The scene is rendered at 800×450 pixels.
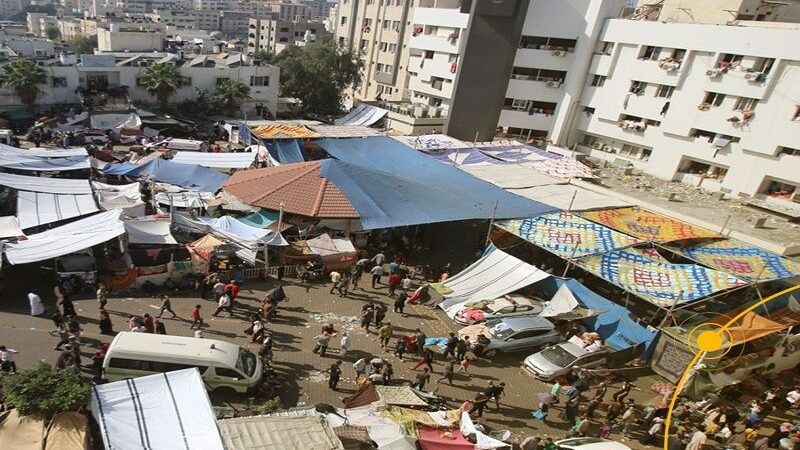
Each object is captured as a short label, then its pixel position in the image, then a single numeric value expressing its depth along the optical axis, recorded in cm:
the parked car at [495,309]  1644
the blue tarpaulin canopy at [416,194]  1972
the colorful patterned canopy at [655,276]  1511
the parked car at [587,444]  1087
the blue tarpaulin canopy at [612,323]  1552
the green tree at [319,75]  4503
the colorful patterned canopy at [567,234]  1761
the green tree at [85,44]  9061
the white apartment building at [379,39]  5791
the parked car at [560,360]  1433
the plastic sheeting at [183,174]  2367
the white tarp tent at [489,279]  1725
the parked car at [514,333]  1520
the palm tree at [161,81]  3634
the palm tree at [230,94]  3891
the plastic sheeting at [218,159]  2600
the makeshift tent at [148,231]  1702
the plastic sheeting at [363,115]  3603
